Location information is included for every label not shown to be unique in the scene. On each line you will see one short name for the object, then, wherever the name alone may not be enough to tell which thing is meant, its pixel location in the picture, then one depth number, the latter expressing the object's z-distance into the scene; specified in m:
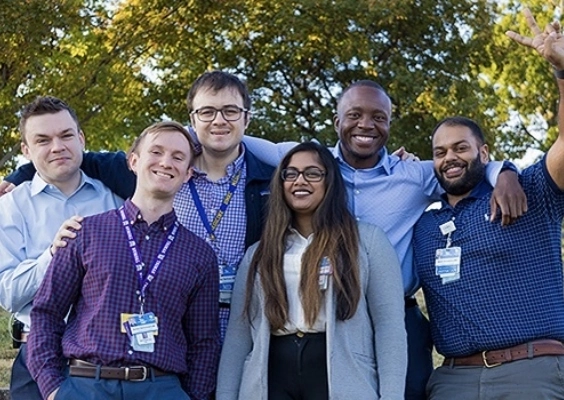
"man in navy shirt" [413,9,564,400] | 4.70
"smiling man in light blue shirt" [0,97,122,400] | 4.73
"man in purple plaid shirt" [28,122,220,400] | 4.19
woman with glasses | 4.41
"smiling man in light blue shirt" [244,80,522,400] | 5.21
